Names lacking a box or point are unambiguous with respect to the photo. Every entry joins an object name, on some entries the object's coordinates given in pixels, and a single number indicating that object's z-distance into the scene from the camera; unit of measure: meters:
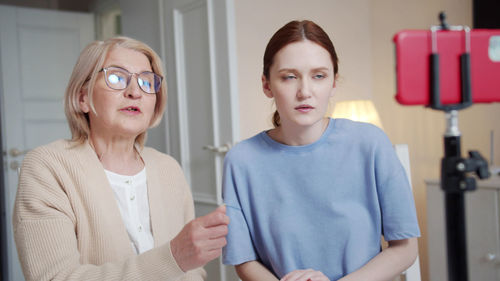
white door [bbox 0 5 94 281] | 3.44
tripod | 0.55
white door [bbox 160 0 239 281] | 2.37
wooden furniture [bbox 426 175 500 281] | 2.10
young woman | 0.96
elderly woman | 0.94
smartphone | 0.55
